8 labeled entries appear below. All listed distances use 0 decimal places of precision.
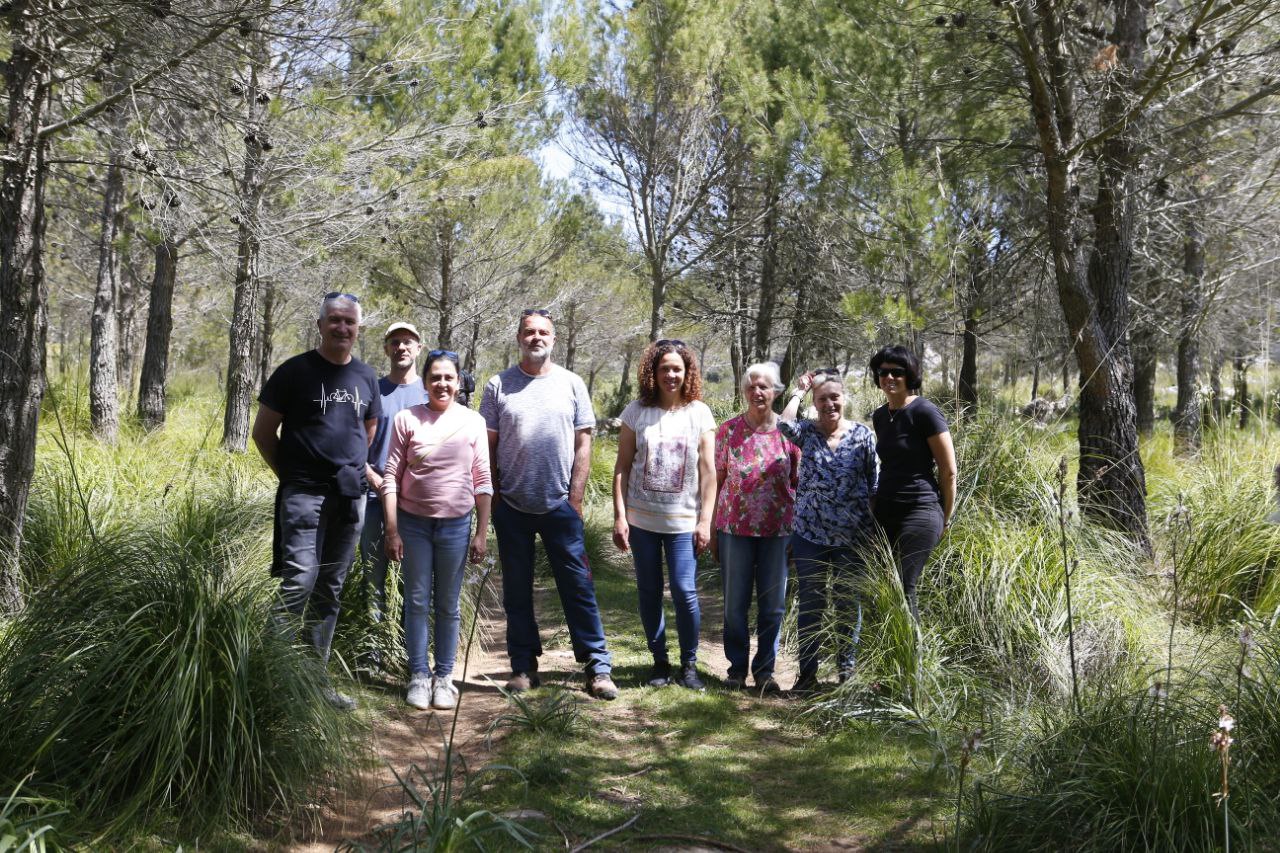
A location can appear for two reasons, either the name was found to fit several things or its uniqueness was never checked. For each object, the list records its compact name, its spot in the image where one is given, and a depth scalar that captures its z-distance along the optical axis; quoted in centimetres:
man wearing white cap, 504
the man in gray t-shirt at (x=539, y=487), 472
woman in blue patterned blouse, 480
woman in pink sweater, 457
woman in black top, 461
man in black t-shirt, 418
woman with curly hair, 478
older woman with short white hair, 483
